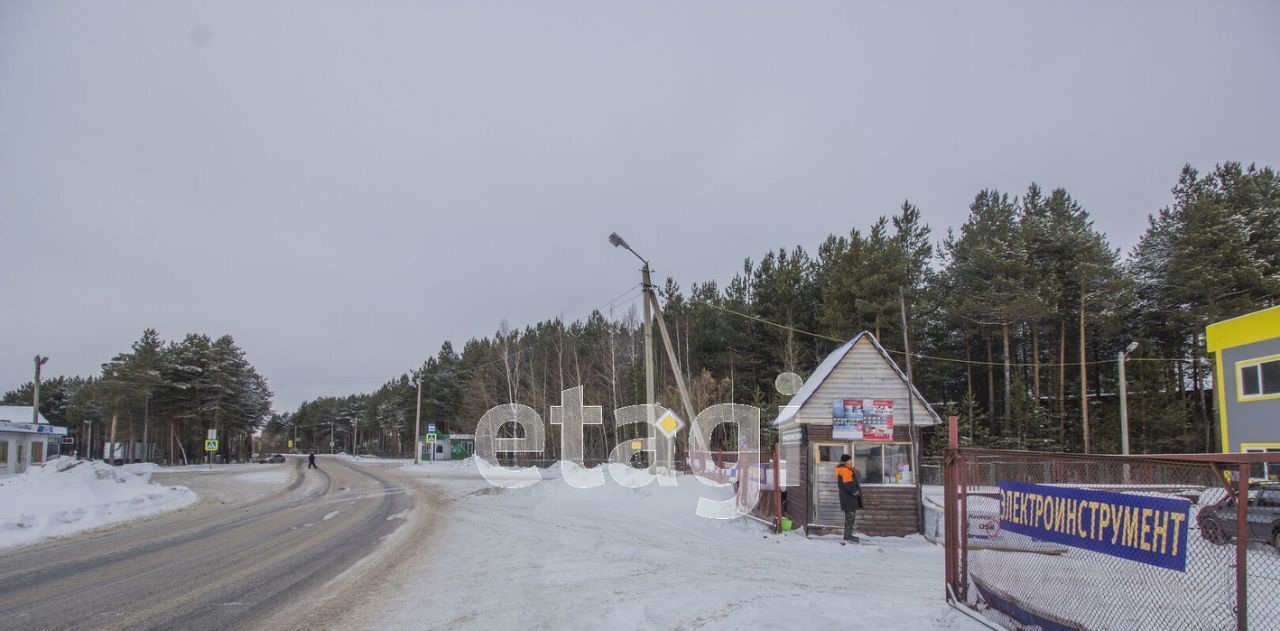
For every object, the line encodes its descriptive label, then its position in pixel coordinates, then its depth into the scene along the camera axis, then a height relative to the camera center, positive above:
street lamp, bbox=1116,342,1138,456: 27.39 -0.67
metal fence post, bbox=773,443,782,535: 15.08 -2.17
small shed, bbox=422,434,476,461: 71.06 -5.96
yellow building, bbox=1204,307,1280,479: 24.02 +0.38
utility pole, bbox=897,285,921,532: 15.22 -1.33
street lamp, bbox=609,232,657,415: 22.22 +2.03
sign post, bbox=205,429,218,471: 49.09 -3.47
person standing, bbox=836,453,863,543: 14.02 -2.05
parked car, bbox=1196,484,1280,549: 13.12 -2.35
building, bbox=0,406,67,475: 34.44 -2.72
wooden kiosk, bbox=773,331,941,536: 15.19 -1.01
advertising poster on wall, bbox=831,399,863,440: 15.78 -0.67
